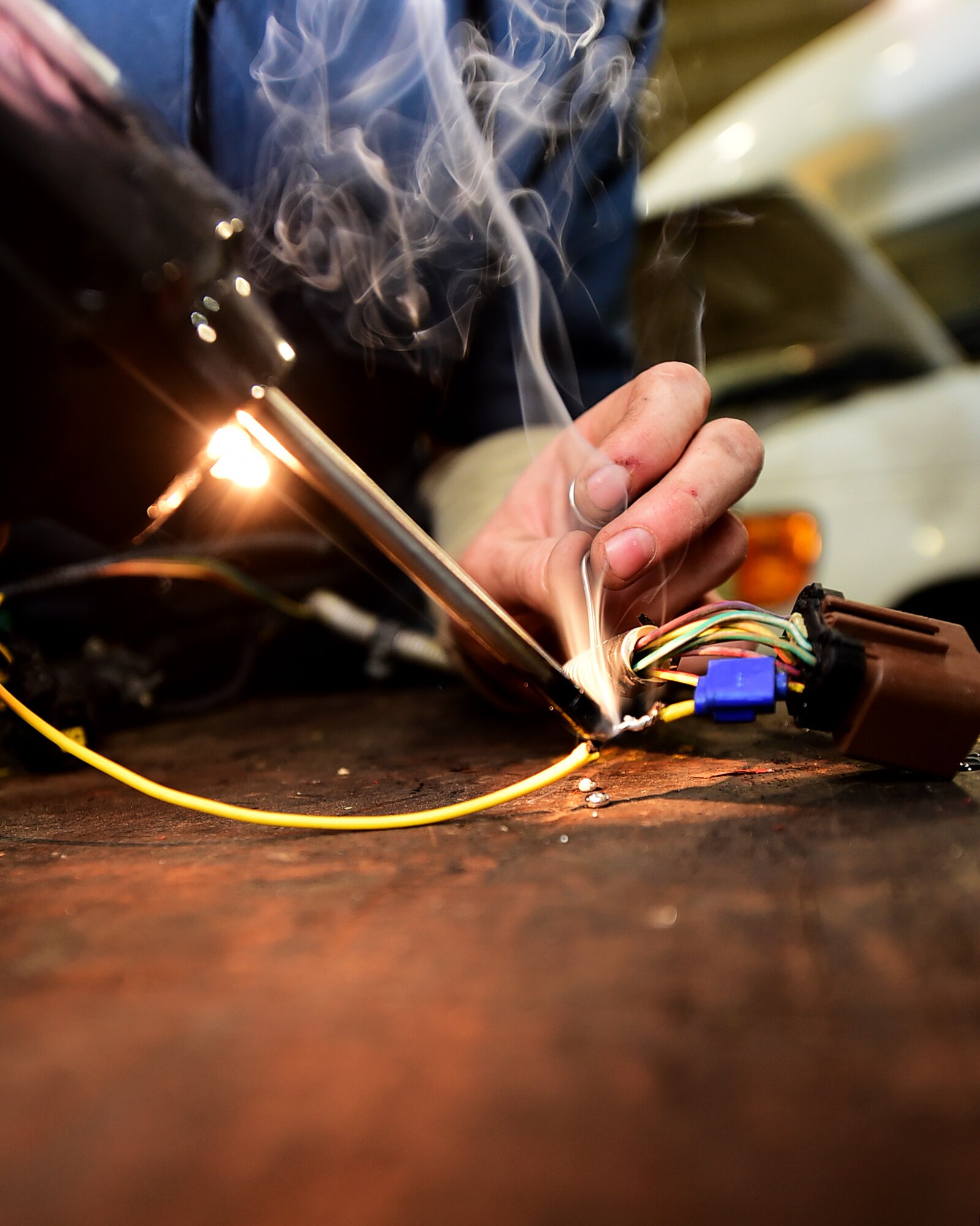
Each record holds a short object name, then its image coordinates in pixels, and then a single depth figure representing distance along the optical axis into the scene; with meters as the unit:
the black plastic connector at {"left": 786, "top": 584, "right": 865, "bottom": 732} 0.28
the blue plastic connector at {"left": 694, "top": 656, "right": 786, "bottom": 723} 0.29
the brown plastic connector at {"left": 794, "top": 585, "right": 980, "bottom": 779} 0.28
